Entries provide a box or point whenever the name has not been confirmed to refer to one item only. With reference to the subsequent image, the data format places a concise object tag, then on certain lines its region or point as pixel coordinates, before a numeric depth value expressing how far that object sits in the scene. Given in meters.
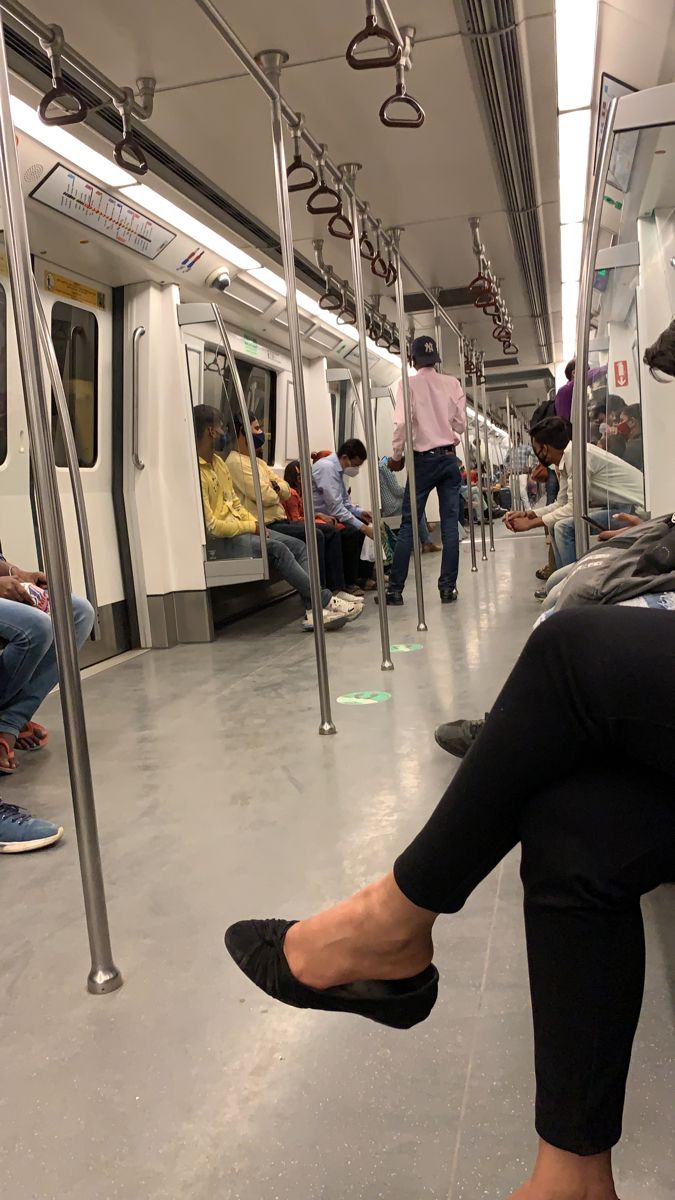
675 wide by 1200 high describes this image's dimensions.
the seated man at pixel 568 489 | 3.18
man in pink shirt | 6.43
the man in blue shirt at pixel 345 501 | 7.20
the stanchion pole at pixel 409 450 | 4.93
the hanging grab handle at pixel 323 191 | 3.32
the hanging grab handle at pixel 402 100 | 2.74
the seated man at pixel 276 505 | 5.61
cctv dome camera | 5.76
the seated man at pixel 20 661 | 2.83
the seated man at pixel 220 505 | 5.52
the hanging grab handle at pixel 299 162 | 3.14
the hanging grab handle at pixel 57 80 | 2.33
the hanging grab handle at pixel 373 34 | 2.39
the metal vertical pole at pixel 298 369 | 2.91
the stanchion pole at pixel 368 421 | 3.80
